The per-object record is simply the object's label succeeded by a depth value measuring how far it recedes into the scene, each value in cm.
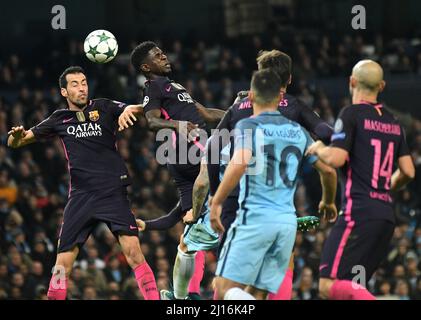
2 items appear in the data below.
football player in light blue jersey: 1787
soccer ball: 2406
